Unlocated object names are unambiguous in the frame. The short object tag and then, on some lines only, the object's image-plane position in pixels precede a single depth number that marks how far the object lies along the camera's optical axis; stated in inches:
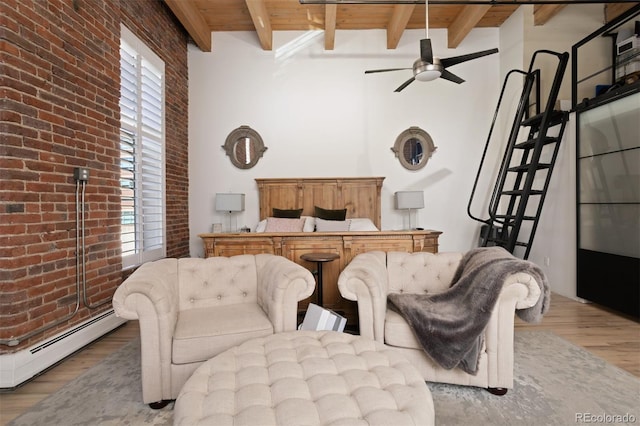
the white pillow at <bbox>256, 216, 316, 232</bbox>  185.9
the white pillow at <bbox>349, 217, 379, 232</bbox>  183.9
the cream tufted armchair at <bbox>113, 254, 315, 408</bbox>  76.8
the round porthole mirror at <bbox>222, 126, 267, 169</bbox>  216.8
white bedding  183.5
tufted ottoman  45.5
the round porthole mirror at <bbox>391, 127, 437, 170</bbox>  216.8
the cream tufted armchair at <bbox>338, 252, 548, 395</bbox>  80.0
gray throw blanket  78.8
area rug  73.6
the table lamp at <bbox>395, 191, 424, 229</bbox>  197.0
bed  137.0
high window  146.3
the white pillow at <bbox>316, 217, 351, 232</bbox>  177.5
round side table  124.2
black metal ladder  145.3
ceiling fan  131.9
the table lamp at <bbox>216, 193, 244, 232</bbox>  198.7
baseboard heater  88.0
